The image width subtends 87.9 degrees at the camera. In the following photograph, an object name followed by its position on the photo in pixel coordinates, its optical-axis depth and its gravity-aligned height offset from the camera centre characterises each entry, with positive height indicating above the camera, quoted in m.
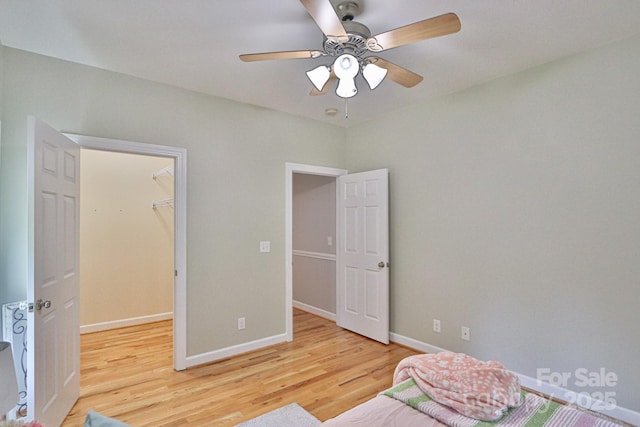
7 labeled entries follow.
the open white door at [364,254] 3.69 -0.46
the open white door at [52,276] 1.90 -0.39
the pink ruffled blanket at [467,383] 1.45 -0.81
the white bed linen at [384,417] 1.41 -0.89
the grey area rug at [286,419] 2.24 -1.41
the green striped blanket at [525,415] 1.40 -0.88
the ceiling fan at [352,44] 1.57 +0.94
